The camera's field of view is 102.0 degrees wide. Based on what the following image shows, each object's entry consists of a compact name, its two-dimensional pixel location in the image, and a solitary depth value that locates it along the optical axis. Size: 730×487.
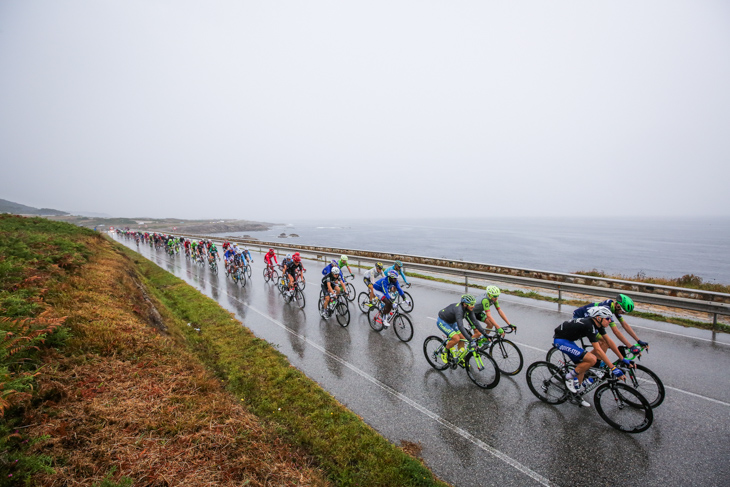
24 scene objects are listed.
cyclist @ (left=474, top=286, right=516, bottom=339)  6.45
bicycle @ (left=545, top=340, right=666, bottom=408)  4.95
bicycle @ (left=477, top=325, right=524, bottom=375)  6.36
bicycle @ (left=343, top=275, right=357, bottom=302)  13.21
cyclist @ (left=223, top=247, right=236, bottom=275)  17.01
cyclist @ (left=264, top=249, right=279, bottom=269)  15.92
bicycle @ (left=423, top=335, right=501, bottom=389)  6.04
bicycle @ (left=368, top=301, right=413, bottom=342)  8.55
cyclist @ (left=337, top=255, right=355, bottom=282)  11.89
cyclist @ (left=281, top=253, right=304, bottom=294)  12.24
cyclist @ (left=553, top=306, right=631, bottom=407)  4.96
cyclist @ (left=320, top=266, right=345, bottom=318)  10.05
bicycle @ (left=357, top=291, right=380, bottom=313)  10.13
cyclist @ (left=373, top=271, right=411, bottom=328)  8.97
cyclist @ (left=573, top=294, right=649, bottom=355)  5.02
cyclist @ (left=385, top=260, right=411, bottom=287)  10.83
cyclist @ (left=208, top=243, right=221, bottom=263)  20.58
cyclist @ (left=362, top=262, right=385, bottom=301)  10.27
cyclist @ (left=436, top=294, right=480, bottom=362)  6.32
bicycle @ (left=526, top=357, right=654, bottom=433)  4.73
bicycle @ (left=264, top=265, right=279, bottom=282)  16.29
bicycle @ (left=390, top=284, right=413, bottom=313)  10.06
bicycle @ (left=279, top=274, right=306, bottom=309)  12.23
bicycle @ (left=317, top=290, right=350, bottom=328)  10.06
